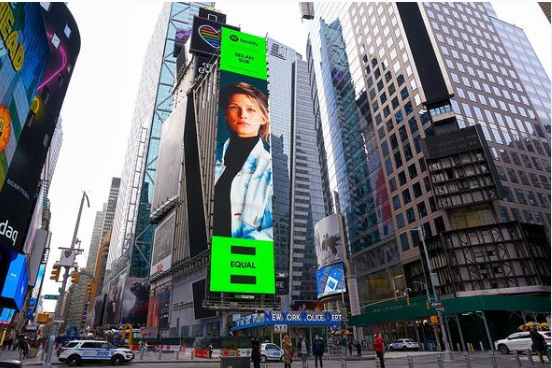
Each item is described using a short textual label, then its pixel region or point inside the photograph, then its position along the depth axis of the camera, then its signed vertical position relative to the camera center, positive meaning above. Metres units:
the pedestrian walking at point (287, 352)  19.35 -0.09
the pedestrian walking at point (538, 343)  20.02 -0.13
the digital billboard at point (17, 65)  25.08 +20.07
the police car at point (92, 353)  27.09 +0.32
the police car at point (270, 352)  33.71 -0.12
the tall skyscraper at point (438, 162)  50.94 +29.99
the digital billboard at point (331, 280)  79.12 +13.90
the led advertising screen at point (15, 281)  39.21 +8.33
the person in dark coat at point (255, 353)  18.42 -0.07
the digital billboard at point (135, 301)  104.12 +14.45
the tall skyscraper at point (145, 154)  121.88 +69.72
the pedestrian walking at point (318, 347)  24.28 +0.12
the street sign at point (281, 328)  30.98 +1.72
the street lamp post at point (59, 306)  20.22 +2.87
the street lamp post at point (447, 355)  27.08 -0.74
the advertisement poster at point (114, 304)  108.48 +14.94
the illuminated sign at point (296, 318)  40.28 +3.26
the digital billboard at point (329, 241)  84.56 +23.12
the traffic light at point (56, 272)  21.50 +4.61
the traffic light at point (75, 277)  24.99 +5.05
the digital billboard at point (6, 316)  48.72 +5.71
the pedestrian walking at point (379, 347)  20.46 -0.01
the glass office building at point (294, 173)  151.25 +73.41
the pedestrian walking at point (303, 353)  22.93 -0.20
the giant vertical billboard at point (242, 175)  68.75 +33.93
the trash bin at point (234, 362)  17.36 -0.43
